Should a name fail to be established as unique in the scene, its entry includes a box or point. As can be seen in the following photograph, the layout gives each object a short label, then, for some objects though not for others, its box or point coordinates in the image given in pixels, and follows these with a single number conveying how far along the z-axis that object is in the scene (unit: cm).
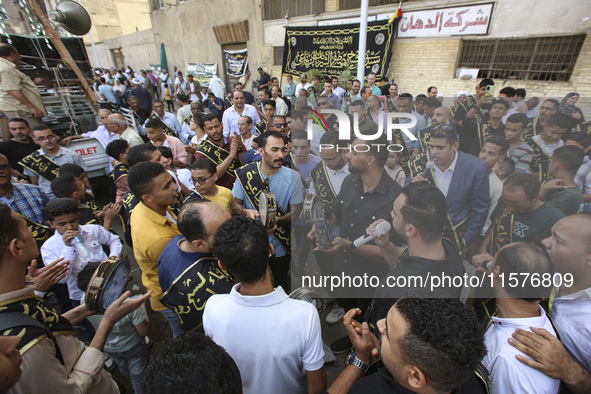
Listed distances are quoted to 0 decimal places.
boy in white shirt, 226
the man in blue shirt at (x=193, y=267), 164
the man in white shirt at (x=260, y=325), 125
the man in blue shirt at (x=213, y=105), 833
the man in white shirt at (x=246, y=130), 426
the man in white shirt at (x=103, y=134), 486
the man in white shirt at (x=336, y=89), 930
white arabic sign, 788
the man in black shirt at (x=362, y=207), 155
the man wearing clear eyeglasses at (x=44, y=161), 371
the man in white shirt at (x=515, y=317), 123
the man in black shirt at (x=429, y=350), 98
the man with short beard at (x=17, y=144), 395
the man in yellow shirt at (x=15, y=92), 442
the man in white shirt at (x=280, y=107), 743
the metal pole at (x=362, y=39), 705
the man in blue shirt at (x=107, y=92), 1099
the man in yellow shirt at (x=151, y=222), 206
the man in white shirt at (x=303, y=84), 1035
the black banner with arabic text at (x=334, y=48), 1007
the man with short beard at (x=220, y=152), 364
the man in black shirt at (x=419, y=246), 147
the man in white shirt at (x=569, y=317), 122
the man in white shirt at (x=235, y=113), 527
